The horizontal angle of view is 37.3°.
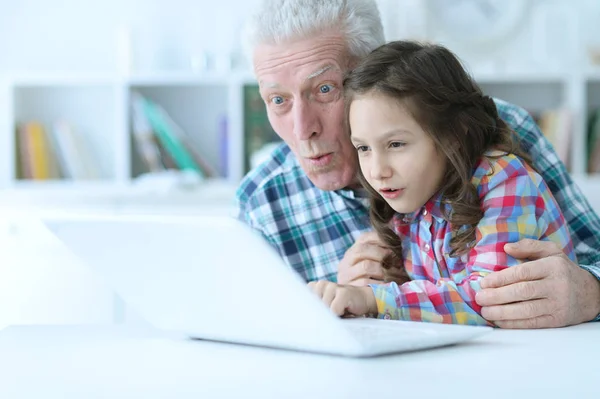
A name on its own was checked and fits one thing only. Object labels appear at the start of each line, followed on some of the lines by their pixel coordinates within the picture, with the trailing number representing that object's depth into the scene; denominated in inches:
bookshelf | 152.5
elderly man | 66.5
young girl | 53.9
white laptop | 35.4
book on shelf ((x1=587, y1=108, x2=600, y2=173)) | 152.9
